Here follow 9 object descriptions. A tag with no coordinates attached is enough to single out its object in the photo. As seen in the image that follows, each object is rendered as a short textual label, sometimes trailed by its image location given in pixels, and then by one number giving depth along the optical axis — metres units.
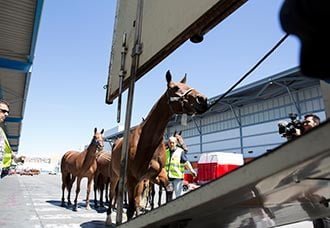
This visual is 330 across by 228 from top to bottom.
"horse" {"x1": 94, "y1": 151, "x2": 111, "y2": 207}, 7.72
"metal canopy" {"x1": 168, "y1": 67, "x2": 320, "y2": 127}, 20.34
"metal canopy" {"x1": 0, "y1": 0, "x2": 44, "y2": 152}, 6.63
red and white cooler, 14.75
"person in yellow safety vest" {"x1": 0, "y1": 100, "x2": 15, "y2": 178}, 3.57
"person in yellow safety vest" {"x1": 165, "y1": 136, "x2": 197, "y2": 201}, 6.22
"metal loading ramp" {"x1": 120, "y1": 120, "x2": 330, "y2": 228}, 0.59
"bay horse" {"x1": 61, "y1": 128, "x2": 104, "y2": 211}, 7.36
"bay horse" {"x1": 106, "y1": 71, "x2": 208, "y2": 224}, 3.28
